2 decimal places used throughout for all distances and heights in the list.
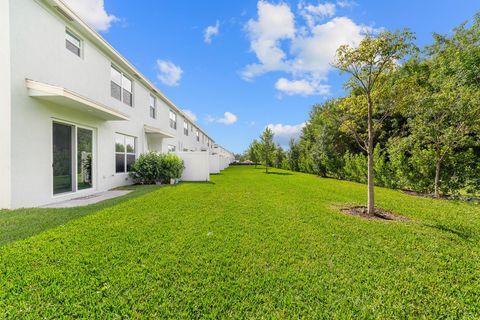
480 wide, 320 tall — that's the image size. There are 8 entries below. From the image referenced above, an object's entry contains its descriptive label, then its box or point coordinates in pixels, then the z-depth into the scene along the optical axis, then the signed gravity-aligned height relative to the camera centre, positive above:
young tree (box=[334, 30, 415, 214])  5.30 +2.65
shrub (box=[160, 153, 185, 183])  11.68 -0.55
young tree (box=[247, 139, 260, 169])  43.18 +0.91
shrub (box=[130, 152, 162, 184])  11.20 -0.64
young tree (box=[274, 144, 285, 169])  35.59 +0.43
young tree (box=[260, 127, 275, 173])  27.61 +1.92
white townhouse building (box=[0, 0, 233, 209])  5.35 +1.71
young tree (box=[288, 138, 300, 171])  29.20 +0.72
